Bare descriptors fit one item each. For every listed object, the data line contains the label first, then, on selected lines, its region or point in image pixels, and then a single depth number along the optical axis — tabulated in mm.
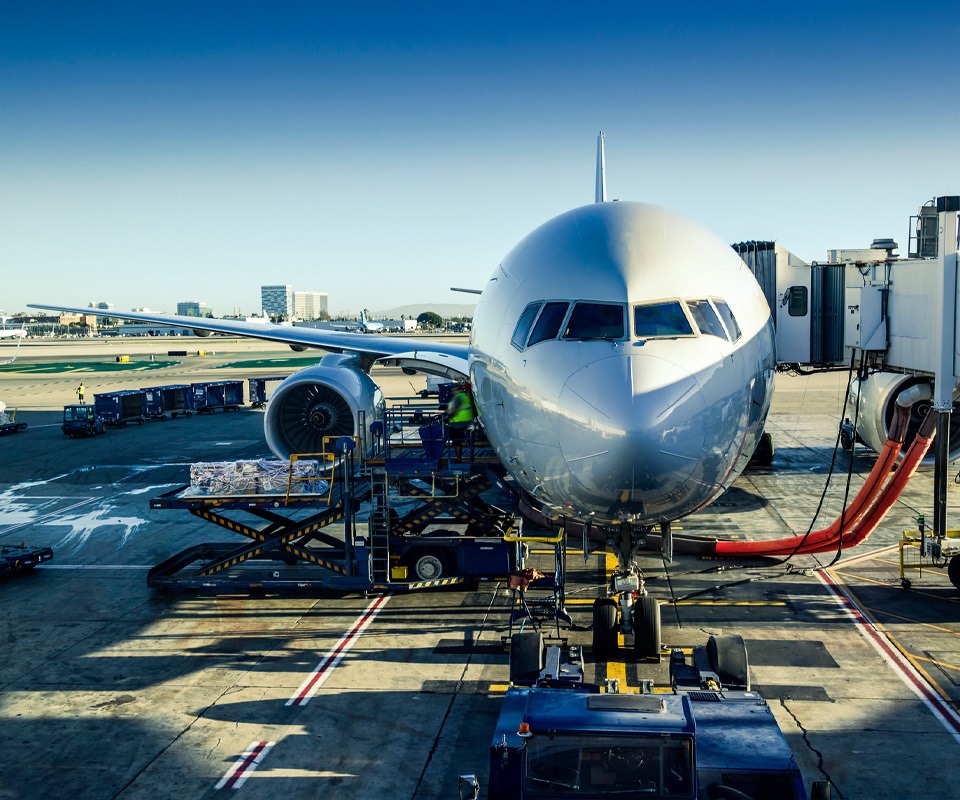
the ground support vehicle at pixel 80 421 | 34156
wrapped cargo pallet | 15125
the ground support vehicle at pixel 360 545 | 14656
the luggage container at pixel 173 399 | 39969
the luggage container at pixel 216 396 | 41969
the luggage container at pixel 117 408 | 37531
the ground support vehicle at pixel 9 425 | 35625
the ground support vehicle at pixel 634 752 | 7277
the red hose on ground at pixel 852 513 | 15922
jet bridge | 13750
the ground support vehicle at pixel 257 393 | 44906
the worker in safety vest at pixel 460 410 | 14031
